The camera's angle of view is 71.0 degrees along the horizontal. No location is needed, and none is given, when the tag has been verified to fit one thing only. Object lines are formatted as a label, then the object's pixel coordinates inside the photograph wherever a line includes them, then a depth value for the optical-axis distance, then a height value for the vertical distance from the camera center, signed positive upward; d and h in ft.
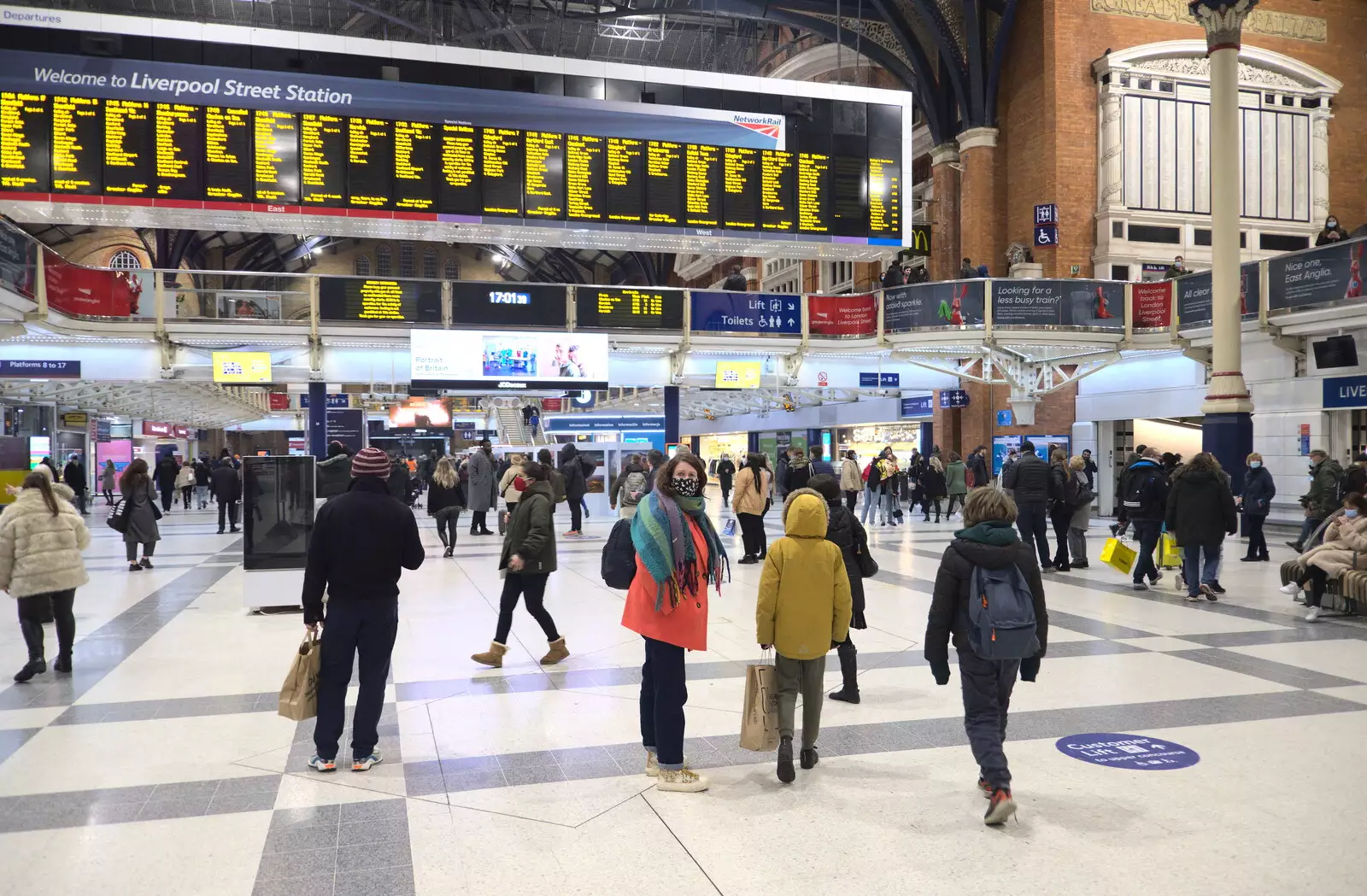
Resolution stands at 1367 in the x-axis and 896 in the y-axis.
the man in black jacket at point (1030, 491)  37.35 -2.35
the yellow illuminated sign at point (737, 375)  65.62 +3.99
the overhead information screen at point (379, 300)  56.54 +8.07
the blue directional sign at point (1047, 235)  74.23 +15.20
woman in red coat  14.34 -2.47
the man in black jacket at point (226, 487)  63.36 -3.32
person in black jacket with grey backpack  13.19 -2.78
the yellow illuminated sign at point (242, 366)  57.16 +4.21
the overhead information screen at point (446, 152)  49.80 +16.15
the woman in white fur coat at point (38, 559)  21.54 -2.73
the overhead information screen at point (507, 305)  57.72 +7.92
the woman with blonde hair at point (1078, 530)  40.91 -4.29
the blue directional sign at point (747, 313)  61.52 +7.77
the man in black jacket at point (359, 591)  15.03 -2.45
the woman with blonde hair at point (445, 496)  47.42 -3.07
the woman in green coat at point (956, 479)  66.80 -3.34
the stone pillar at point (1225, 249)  45.88 +8.94
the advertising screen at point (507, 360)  56.34 +4.49
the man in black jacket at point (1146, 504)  34.91 -2.74
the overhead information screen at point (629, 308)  59.36 +7.89
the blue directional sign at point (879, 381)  70.69 +3.80
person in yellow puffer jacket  14.66 -2.72
